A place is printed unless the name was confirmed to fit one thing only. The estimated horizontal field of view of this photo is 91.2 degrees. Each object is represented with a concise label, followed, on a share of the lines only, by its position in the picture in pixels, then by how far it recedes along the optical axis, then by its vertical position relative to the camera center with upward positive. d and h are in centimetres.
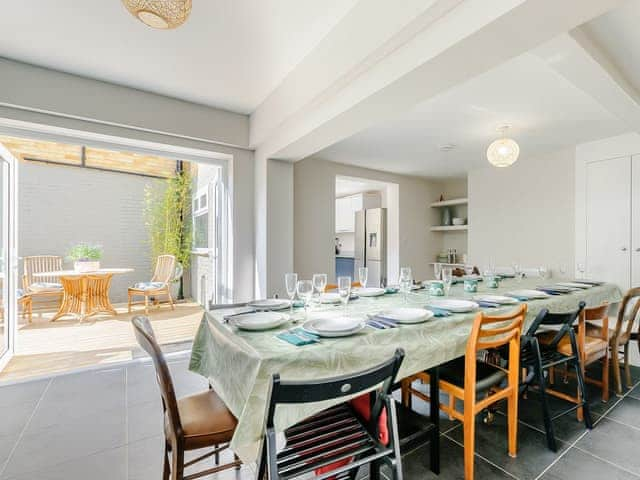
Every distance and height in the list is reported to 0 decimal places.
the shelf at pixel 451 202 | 540 +69
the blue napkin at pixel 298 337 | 126 -40
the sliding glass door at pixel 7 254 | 280 -13
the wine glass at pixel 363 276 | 224 -25
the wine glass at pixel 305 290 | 172 -27
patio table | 441 -77
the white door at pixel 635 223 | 339 +21
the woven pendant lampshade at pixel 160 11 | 138 +103
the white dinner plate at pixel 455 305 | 176 -38
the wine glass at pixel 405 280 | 221 -28
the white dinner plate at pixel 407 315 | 154 -38
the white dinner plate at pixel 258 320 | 143 -38
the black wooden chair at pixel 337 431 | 90 -74
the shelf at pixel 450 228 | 543 +23
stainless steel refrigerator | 580 -4
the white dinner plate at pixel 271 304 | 182 -38
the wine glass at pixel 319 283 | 176 -24
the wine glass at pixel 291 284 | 174 -24
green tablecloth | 106 -47
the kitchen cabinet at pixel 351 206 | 634 +73
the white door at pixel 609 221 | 349 +24
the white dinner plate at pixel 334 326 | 133 -39
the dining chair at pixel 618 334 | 234 -73
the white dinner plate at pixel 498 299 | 201 -38
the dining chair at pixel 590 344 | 211 -73
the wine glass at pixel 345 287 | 181 -27
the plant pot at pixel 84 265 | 464 -38
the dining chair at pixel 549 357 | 173 -73
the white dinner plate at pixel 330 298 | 197 -37
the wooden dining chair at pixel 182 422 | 112 -72
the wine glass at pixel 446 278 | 227 -27
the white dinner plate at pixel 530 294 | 223 -38
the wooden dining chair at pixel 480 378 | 147 -72
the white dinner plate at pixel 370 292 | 224 -37
